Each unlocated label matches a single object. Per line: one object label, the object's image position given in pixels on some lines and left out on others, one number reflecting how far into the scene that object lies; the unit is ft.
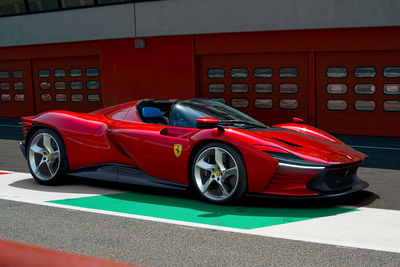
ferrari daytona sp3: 16.60
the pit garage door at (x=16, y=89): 64.54
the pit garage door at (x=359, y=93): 41.55
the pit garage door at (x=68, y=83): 59.26
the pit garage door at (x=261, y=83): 45.88
